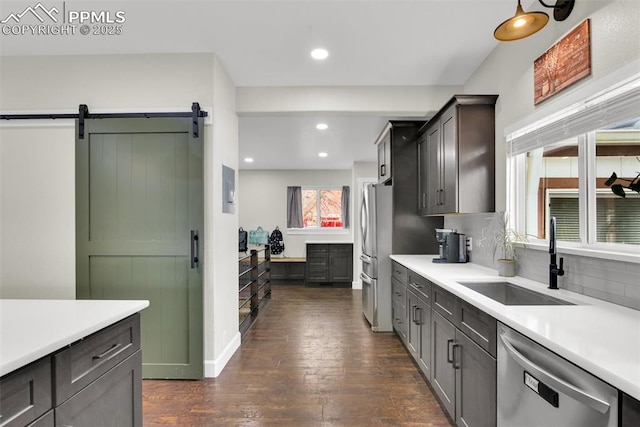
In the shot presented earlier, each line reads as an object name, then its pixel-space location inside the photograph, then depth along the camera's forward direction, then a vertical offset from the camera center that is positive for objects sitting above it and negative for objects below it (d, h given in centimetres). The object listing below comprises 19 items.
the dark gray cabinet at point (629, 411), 83 -51
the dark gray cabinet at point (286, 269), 713 -121
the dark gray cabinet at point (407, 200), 400 +14
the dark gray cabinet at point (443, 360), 205 -99
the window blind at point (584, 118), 149 +50
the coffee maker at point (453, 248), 324 -36
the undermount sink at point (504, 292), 205 -53
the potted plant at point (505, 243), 240 -24
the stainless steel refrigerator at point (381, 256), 400 -53
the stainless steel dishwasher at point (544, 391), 94 -59
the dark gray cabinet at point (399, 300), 335 -96
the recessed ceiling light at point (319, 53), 272 +132
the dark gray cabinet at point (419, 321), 257 -91
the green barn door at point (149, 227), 276 -12
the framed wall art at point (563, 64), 174 +85
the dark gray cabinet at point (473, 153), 272 +48
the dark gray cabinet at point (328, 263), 692 -105
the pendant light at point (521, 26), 157 +90
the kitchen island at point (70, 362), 98 -51
